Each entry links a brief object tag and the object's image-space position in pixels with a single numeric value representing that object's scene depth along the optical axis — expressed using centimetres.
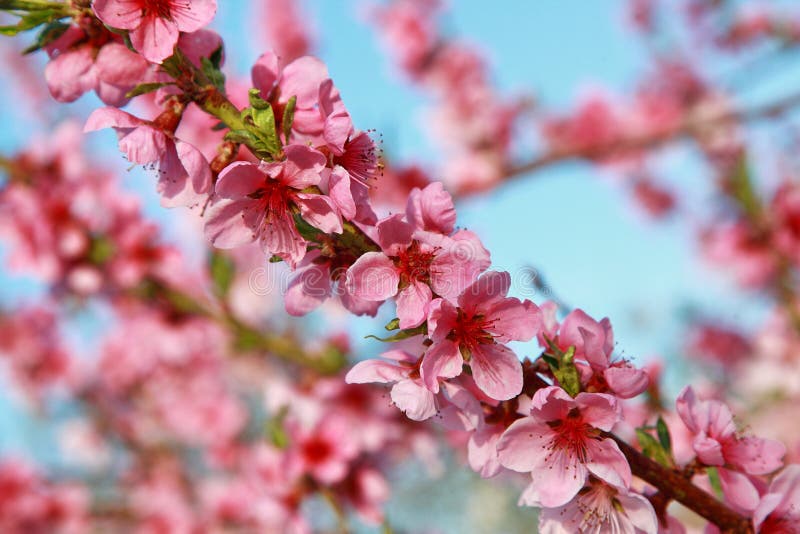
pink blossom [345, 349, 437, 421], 49
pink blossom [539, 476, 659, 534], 49
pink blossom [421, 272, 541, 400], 49
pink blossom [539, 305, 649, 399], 49
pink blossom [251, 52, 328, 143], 51
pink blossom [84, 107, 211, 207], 50
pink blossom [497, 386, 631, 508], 49
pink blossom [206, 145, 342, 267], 49
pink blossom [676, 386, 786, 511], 50
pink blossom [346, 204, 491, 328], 49
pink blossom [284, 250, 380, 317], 51
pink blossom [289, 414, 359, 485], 66
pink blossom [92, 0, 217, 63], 50
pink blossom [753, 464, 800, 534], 50
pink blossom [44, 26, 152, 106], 52
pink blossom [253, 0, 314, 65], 489
